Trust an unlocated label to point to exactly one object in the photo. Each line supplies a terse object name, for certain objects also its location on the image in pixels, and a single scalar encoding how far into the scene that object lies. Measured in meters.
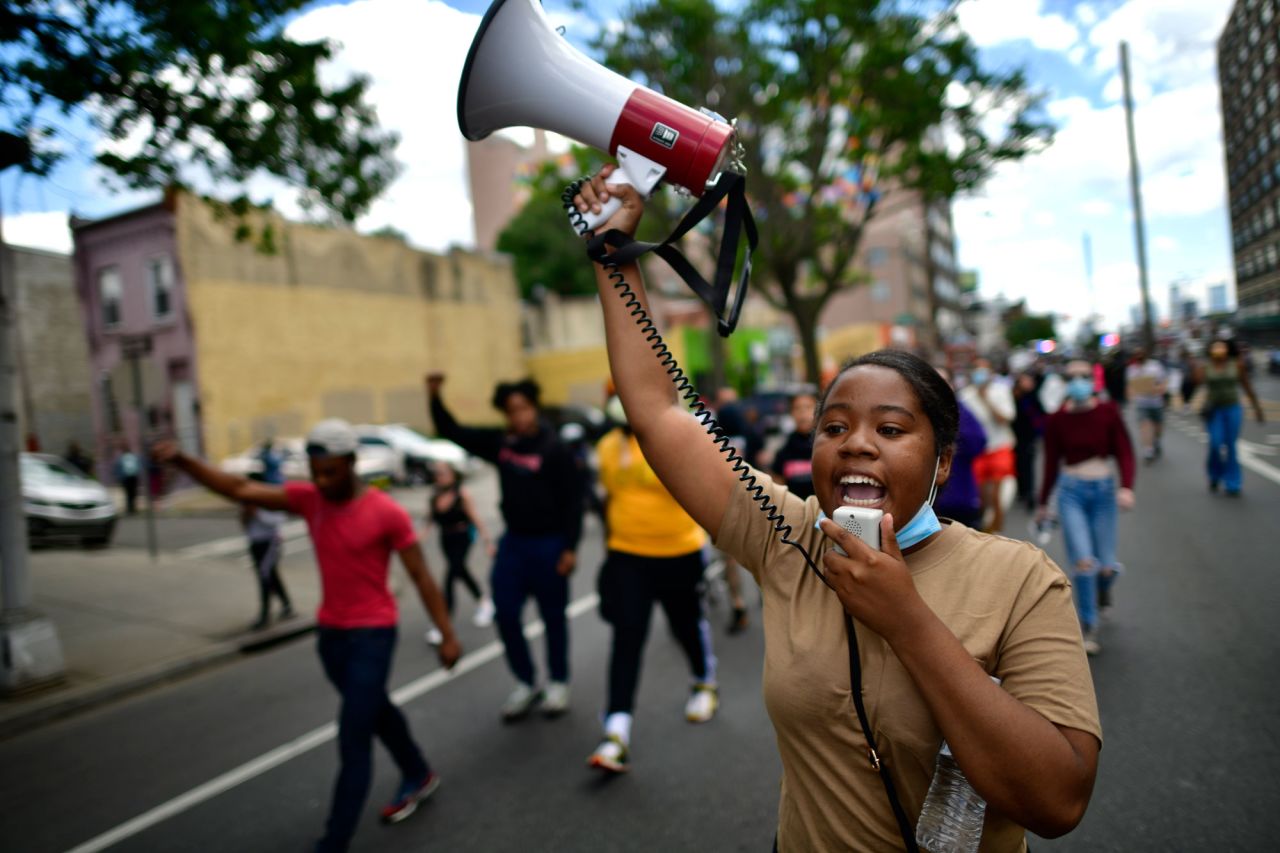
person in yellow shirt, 4.53
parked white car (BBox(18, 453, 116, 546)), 13.03
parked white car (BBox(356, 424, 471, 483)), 20.52
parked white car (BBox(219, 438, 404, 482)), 18.05
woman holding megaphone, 1.22
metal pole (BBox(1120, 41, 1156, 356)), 25.27
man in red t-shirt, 3.52
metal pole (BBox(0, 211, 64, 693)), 6.27
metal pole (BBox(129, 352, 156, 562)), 10.44
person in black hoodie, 5.08
